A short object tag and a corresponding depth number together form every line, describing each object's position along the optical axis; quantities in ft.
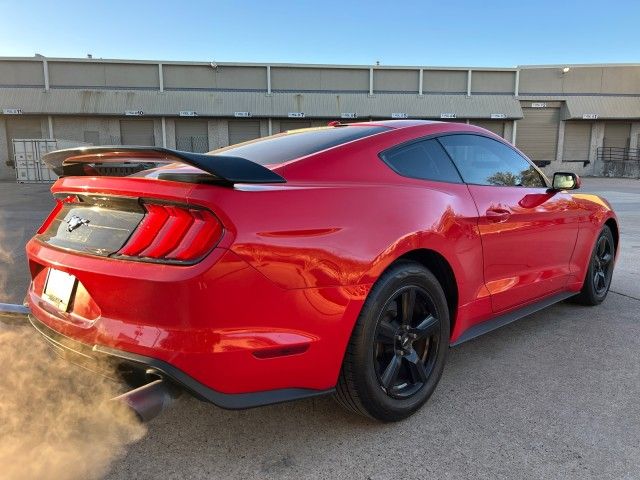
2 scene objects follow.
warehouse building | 104.58
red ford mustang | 6.40
